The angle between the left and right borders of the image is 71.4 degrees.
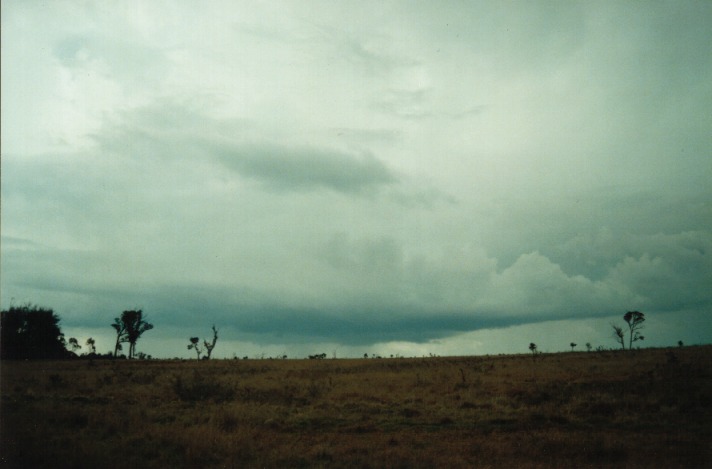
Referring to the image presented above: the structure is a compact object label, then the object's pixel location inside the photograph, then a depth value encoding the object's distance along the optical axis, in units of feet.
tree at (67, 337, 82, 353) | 316.19
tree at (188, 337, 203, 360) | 339.22
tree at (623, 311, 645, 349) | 297.33
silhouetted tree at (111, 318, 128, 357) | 345.31
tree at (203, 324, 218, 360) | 330.59
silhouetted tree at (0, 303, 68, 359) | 274.36
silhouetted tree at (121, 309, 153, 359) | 346.54
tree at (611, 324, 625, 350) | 296.51
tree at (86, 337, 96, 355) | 320.91
